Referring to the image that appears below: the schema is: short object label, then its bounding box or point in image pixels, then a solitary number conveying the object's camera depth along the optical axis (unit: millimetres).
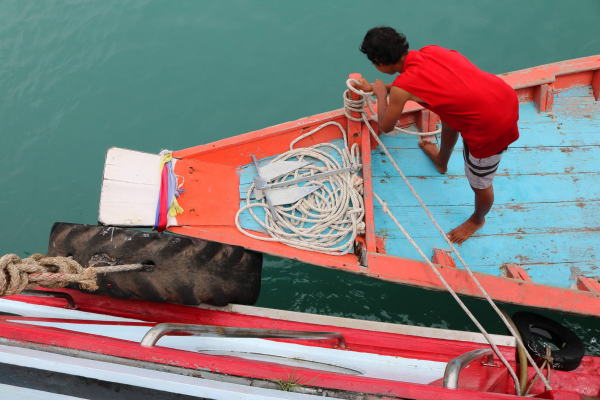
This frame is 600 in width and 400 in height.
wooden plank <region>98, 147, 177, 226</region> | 2963
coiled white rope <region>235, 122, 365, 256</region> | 3145
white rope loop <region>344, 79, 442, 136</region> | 3029
